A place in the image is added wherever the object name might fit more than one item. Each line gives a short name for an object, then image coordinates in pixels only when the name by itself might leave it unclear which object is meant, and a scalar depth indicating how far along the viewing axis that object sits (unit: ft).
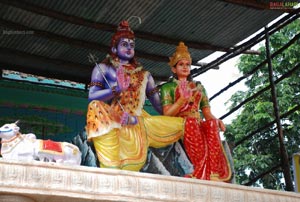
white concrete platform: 14.56
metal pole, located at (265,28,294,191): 27.78
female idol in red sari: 18.83
